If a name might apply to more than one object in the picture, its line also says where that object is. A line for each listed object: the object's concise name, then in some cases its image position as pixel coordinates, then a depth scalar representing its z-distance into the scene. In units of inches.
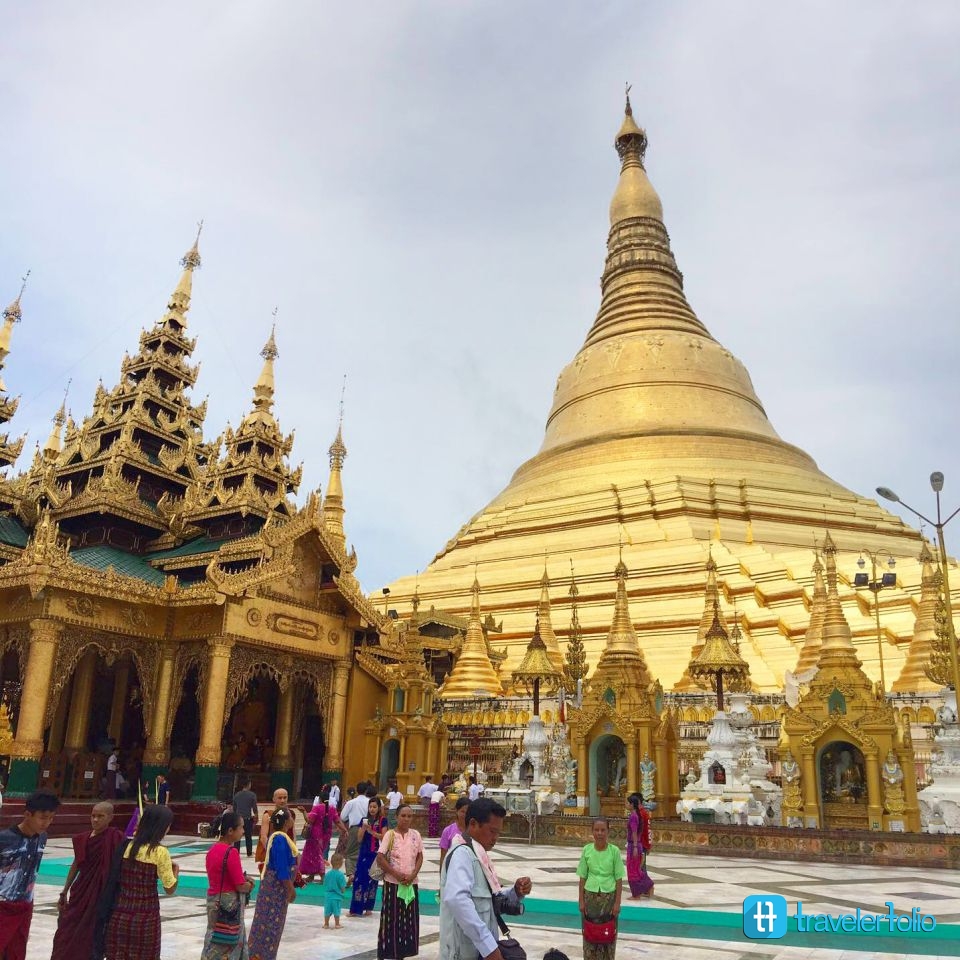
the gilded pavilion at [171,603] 595.8
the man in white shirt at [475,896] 138.9
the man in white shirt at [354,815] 366.9
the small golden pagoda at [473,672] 877.2
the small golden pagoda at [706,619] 820.6
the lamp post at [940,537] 508.1
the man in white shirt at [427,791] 596.1
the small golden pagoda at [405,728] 735.7
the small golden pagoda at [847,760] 577.9
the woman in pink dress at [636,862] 348.8
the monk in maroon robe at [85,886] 174.6
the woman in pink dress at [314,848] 383.9
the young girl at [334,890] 283.1
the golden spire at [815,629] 788.0
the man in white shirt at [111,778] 615.6
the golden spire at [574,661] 831.1
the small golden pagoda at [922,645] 729.6
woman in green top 204.2
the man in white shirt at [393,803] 507.5
